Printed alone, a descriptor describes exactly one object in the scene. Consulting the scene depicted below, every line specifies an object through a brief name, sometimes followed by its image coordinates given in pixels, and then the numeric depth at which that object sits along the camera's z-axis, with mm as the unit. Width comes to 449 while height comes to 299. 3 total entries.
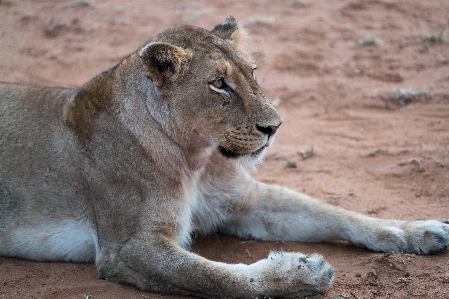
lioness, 7910
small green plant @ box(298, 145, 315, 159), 14023
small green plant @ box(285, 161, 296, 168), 13609
